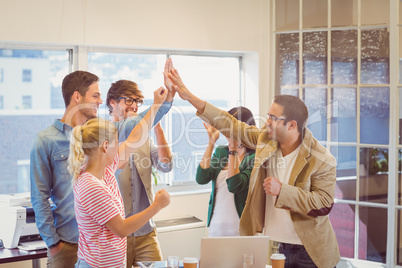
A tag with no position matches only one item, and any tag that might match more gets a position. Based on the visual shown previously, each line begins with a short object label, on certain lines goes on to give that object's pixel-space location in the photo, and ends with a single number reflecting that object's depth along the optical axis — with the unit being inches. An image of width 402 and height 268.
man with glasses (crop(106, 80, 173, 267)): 123.0
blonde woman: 86.7
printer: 130.2
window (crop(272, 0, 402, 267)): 163.9
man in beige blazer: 107.0
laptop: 87.4
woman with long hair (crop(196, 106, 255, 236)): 127.7
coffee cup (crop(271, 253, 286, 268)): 91.1
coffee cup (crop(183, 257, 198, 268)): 88.4
